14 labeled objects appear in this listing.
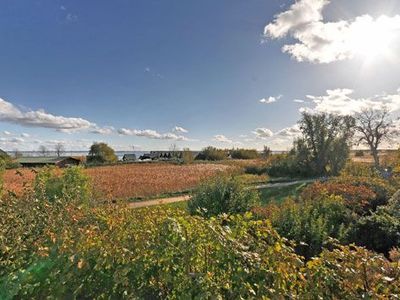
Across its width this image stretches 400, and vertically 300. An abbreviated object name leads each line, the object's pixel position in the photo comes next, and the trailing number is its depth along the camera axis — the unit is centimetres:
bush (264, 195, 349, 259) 686
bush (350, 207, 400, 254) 746
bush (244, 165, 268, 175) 3525
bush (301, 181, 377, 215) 1010
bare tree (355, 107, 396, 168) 4212
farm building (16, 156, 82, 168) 5119
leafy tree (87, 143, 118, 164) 5856
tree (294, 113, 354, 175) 3288
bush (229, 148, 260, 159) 7169
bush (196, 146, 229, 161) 6681
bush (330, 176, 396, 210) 1155
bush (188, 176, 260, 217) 980
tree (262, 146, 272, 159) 6291
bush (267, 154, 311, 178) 3312
